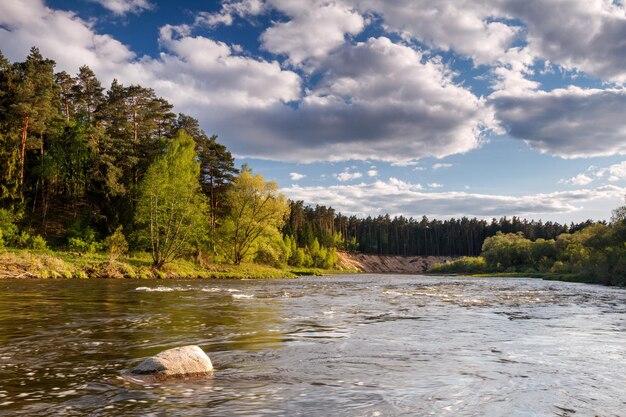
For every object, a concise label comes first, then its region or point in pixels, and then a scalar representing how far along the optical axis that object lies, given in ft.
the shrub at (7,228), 160.15
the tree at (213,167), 240.32
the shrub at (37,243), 165.27
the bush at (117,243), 180.00
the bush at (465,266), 417.90
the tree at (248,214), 229.66
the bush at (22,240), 164.08
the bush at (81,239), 178.81
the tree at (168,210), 172.55
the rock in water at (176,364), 28.68
